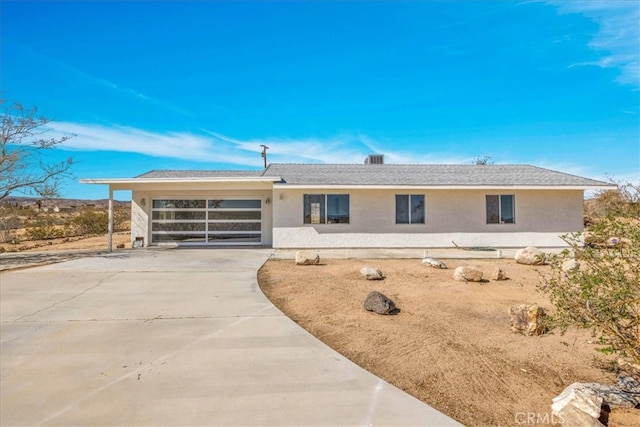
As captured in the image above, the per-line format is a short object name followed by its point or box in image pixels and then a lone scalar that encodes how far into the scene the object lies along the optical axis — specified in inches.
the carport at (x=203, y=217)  573.3
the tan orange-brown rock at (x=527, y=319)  169.5
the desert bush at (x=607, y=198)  576.7
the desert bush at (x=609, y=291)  110.0
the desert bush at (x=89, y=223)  891.4
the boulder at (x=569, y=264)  316.9
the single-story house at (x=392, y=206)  516.7
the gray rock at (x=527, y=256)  381.6
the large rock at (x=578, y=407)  95.0
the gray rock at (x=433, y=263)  358.3
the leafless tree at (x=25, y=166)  490.6
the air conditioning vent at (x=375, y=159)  721.6
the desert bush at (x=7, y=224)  712.4
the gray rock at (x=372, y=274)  299.8
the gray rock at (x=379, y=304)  203.3
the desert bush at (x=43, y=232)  784.3
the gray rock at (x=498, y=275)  302.5
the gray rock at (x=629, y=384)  113.7
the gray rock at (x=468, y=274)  290.5
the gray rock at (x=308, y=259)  373.1
